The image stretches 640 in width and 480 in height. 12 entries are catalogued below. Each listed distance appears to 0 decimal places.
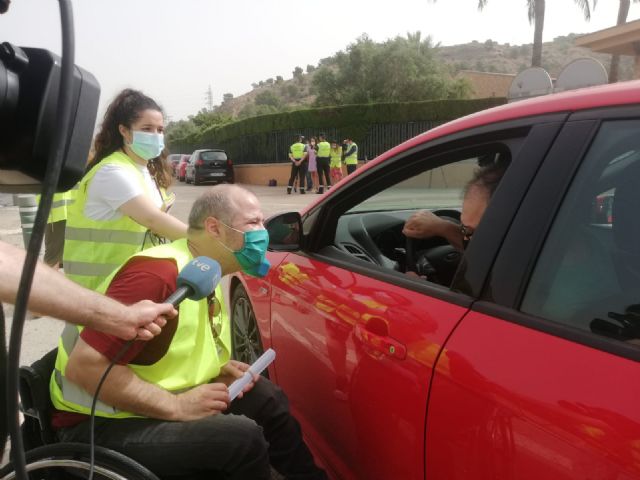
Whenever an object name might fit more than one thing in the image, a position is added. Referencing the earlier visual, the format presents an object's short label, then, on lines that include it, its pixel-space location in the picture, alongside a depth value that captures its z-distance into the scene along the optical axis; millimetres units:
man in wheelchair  1631
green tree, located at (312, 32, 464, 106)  40875
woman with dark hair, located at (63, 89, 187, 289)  2820
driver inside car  1938
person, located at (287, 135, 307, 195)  17922
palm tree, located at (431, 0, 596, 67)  22484
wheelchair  1556
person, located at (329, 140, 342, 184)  18266
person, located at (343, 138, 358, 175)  17625
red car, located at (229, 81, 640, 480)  1131
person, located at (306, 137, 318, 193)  18125
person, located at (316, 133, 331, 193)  17344
